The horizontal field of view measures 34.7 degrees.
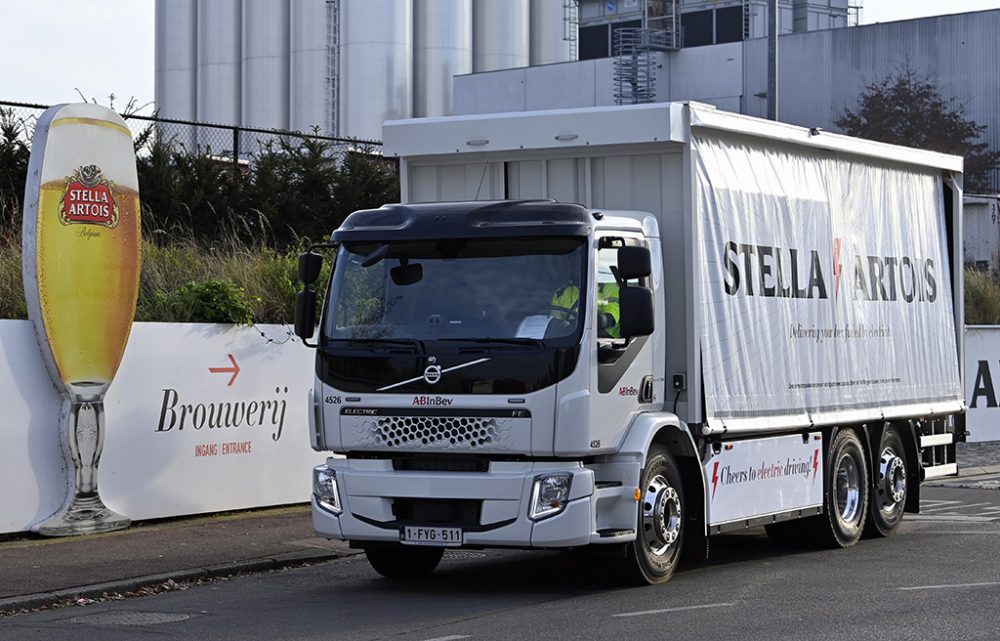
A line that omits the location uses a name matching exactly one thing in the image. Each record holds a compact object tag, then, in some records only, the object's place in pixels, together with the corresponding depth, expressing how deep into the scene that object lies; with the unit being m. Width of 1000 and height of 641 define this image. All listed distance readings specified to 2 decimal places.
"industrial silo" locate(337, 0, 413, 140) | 58.56
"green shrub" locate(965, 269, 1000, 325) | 31.47
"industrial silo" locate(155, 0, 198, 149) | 66.25
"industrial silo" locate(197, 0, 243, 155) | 64.25
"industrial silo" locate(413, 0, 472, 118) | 61.19
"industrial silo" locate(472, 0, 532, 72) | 65.12
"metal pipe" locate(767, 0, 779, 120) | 23.34
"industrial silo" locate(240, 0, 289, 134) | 62.59
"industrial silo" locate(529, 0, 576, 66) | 69.25
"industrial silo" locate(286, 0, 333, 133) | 61.06
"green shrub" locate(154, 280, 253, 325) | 16.14
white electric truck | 10.82
